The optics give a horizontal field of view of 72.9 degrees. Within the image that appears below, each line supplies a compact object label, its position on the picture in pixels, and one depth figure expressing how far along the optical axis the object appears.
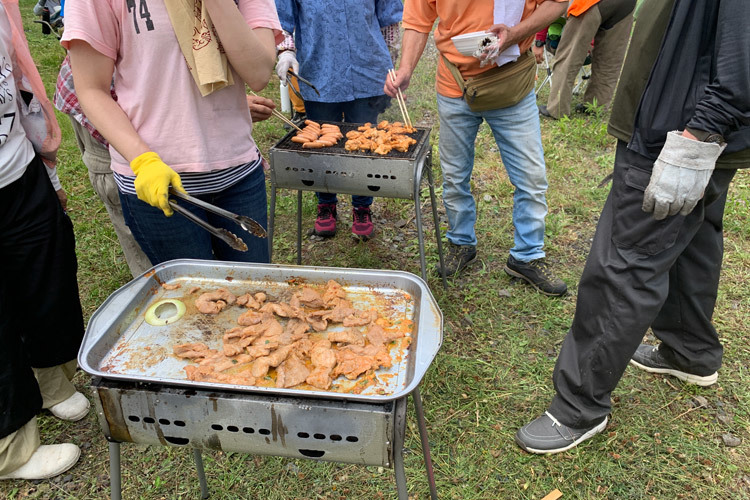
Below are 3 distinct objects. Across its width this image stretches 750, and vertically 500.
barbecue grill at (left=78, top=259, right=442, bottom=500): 1.40
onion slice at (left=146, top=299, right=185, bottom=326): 1.72
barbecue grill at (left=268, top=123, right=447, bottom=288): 2.95
